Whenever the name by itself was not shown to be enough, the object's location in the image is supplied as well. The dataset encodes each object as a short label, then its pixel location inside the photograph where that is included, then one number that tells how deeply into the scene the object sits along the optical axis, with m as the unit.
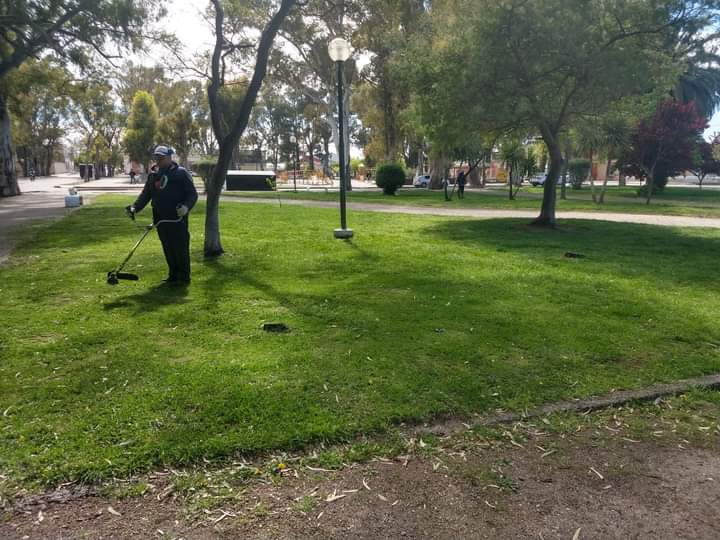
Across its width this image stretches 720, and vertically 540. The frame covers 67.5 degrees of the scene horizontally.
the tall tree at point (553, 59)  12.55
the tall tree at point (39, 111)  24.56
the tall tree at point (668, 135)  25.94
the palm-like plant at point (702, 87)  38.41
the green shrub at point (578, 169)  41.59
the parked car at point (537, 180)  50.70
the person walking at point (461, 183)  28.92
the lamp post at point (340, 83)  10.96
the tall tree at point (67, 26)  17.08
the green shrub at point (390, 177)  30.20
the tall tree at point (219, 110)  9.01
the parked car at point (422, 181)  44.25
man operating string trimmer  6.88
